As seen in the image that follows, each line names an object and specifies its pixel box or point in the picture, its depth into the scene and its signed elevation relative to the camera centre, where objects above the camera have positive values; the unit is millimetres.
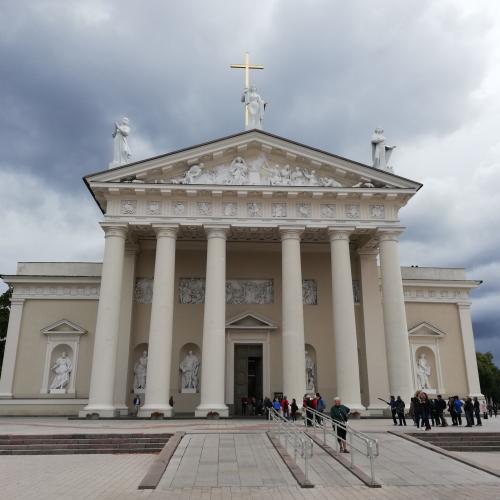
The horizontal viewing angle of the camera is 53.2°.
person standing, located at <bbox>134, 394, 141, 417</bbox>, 23688 -16
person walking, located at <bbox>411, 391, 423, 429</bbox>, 16094 -135
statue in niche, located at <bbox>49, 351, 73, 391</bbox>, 26547 +1619
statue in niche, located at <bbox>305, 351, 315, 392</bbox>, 25359 +1401
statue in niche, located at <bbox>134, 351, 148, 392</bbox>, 24766 +1466
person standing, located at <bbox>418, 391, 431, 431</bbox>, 15750 -135
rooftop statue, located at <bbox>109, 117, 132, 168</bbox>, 24797 +12482
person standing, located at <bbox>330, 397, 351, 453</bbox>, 11953 -294
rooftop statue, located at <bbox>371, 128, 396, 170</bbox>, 25469 +12434
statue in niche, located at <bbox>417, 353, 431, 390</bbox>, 28219 +1729
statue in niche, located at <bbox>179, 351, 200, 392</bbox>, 24973 +1573
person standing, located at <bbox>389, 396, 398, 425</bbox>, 18359 -190
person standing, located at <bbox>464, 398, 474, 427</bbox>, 17547 -216
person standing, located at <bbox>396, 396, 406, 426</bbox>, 18344 -224
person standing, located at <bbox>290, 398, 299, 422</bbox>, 19092 -234
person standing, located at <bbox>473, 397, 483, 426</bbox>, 18234 -193
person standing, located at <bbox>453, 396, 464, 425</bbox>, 18609 -156
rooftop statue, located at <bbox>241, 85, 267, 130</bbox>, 25609 +14692
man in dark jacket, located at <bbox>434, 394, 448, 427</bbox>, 18344 -119
